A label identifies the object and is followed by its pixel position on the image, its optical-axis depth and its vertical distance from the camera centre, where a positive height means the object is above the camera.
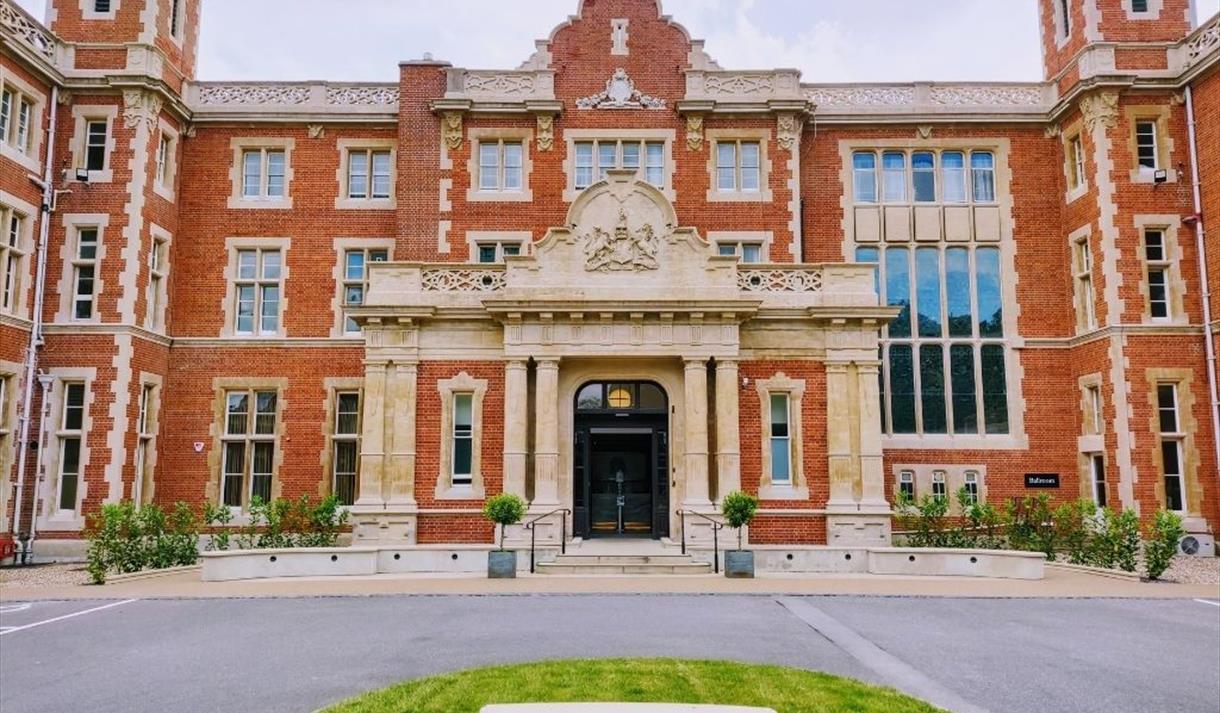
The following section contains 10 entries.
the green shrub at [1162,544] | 15.27 -1.33
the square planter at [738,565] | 15.98 -1.81
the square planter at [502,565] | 15.91 -1.82
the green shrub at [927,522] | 19.12 -1.24
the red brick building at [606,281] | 18.66 +4.49
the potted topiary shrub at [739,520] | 15.98 -0.99
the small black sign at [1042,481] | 22.33 -0.32
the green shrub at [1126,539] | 16.23 -1.34
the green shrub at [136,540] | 16.16 -1.51
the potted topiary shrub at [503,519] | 15.92 -0.99
